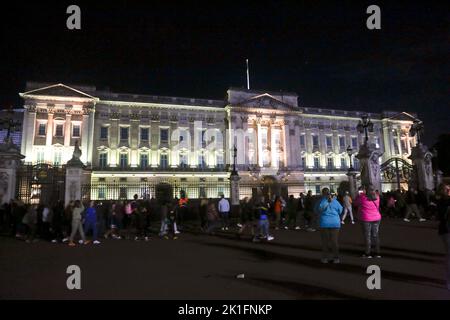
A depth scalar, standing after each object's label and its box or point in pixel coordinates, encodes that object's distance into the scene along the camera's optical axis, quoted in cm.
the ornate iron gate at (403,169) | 1924
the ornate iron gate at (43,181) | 1750
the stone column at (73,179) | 1722
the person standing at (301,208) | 1435
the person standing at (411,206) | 1507
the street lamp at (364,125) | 1876
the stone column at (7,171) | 1540
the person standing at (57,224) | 1205
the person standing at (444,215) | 540
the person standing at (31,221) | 1189
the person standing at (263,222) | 1105
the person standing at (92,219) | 1142
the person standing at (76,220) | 1095
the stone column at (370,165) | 1731
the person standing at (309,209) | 1416
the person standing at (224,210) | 1456
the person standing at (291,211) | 1470
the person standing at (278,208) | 1430
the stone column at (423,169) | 1794
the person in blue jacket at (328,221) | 725
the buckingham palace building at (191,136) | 4150
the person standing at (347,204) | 1518
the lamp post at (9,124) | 1616
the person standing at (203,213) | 1449
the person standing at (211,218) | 1332
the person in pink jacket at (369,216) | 762
